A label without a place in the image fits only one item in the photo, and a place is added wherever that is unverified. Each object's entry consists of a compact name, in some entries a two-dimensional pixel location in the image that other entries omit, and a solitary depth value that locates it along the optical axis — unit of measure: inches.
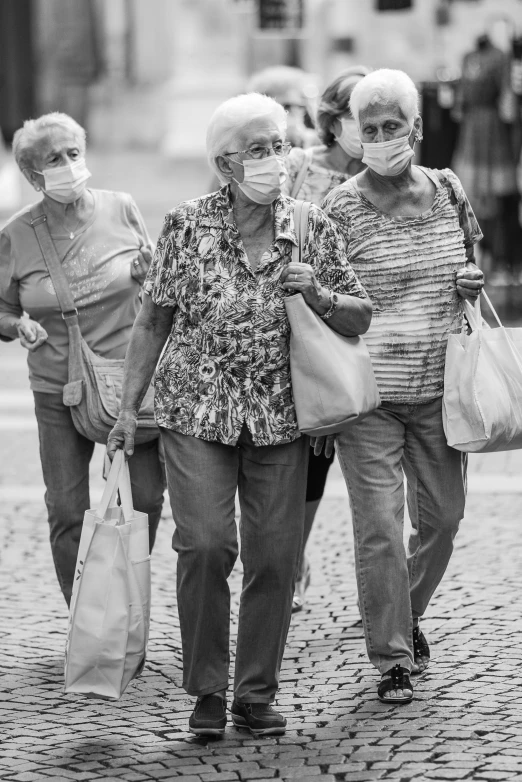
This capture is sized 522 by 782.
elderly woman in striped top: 368.8
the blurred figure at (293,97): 525.0
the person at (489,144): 1043.9
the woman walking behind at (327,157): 439.8
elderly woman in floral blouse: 336.8
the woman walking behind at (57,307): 417.7
